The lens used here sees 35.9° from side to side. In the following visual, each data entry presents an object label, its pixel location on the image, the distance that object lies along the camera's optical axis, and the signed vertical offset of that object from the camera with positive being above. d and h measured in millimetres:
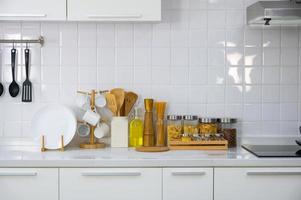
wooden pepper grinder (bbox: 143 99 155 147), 2965 -246
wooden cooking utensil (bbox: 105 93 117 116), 2994 -88
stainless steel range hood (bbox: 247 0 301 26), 2621 +441
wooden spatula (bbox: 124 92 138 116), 3023 -79
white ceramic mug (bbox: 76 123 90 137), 2963 -265
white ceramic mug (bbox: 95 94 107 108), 2971 -81
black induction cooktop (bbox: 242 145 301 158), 2611 -371
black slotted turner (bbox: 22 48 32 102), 3025 -4
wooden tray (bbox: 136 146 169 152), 2764 -362
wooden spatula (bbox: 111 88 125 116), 3004 -49
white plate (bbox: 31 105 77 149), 2871 -222
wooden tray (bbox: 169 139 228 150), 2855 -348
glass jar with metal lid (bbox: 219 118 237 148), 2986 -286
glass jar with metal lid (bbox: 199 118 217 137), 2977 -244
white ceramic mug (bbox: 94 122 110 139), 2947 -267
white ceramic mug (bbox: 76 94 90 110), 2957 -80
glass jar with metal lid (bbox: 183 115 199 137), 2982 -243
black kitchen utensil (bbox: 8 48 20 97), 3016 +9
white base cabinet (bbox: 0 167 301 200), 2490 -513
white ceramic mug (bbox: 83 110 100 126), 2910 -186
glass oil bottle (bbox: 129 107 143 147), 3004 -288
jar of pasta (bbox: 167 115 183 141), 2932 -257
